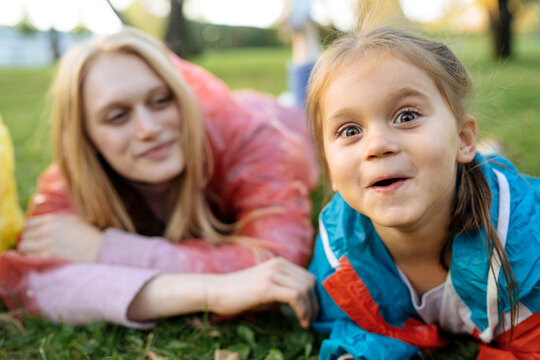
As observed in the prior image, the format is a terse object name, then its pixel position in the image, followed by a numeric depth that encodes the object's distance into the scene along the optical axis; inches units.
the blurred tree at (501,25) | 494.3
